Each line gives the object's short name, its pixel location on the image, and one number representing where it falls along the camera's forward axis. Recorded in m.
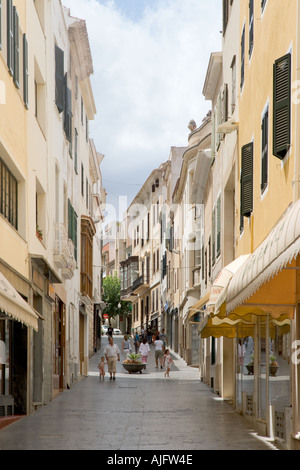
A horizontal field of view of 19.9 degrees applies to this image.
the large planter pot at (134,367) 40.19
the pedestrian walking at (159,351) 44.19
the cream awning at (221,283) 18.11
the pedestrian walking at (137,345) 57.42
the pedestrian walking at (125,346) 52.50
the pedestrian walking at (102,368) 34.79
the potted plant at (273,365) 15.08
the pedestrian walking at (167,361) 37.19
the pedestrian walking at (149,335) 73.33
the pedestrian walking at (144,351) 45.08
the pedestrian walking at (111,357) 34.94
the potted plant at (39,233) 22.39
